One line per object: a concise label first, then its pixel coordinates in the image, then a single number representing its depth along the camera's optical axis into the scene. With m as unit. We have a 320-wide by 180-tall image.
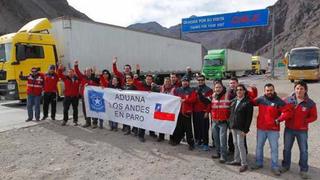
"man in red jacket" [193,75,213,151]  4.90
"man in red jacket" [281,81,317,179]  3.90
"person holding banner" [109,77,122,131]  6.24
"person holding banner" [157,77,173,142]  5.47
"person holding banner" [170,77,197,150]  5.01
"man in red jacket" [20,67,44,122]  7.16
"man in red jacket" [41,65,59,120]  7.11
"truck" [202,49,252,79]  24.27
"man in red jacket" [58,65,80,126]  6.70
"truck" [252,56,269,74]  38.46
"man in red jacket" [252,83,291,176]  4.01
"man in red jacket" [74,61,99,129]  6.59
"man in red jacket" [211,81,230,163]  4.42
